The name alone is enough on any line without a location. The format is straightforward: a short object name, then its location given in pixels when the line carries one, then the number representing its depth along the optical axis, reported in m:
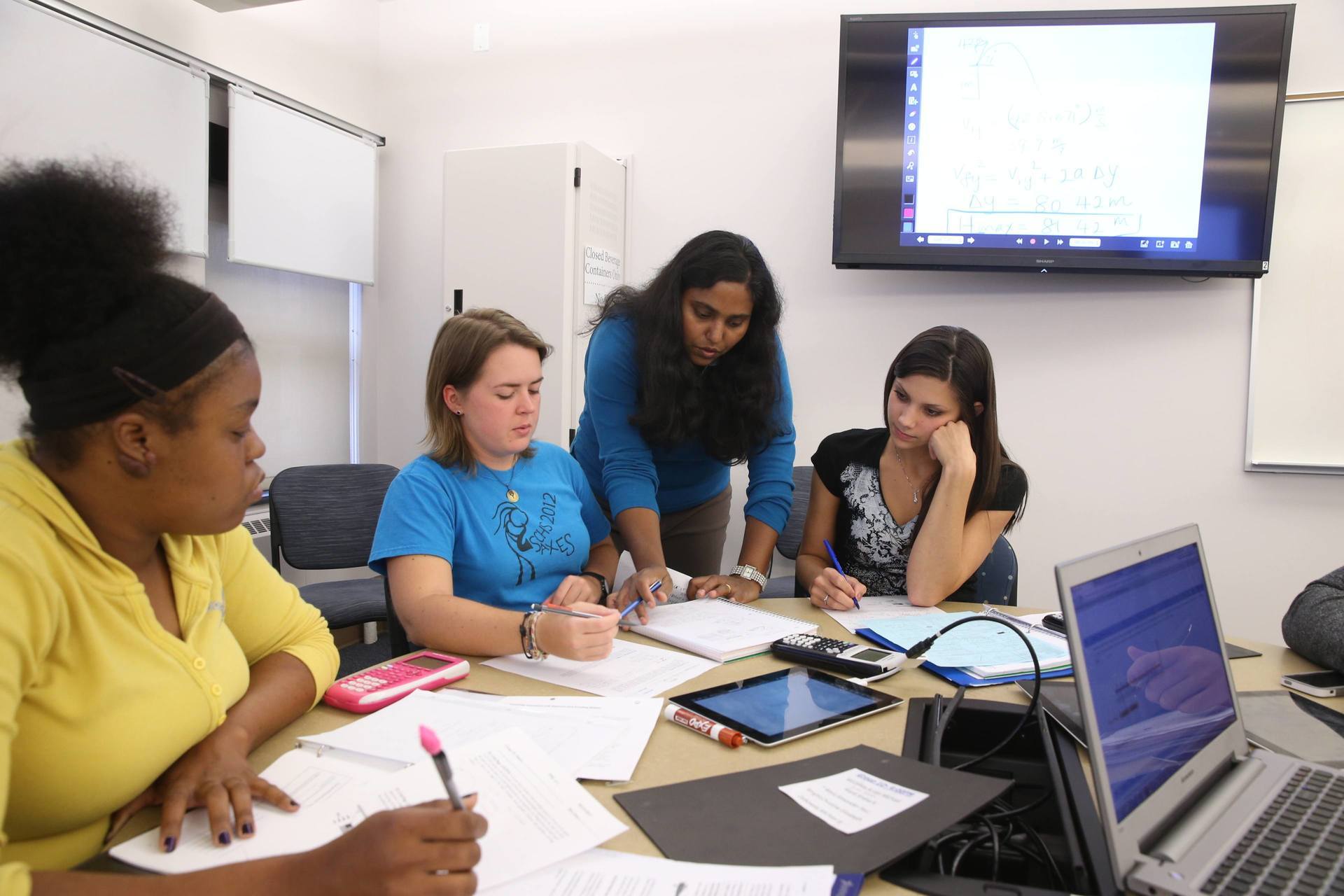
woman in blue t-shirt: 1.38
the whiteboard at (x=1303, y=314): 2.69
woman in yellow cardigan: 0.74
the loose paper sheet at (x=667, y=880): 0.70
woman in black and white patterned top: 1.71
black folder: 0.75
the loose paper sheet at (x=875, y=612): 1.54
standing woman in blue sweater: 1.86
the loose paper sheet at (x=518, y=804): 0.74
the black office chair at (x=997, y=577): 1.96
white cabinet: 3.16
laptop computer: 0.71
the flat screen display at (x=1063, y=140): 2.67
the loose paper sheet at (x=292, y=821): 0.75
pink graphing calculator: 1.10
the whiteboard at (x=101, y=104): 2.38
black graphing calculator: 1.25
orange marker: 1.00
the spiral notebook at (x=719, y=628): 1.34
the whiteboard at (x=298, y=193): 3.09
